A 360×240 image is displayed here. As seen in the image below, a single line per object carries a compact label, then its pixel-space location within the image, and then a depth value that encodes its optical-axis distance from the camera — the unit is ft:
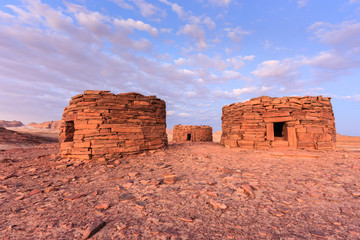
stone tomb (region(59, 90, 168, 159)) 20.51
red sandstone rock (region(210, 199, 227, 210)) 8.90
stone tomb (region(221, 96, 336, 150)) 26.53
